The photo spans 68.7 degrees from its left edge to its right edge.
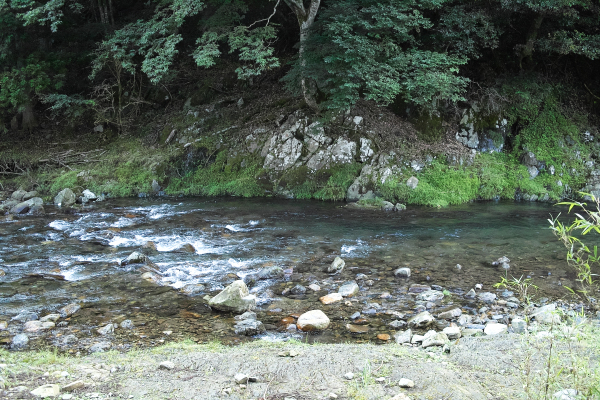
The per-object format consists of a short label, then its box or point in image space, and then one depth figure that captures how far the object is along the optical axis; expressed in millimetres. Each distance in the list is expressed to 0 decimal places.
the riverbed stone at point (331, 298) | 5855
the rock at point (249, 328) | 4969
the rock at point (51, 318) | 5282
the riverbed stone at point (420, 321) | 5039
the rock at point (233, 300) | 5543
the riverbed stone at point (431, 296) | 5875
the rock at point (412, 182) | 11969
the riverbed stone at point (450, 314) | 5274
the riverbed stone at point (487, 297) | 5781
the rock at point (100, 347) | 4492
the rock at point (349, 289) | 6070
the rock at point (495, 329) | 4523
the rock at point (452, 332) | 4633
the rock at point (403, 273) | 6793
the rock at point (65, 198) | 12359
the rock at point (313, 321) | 5055
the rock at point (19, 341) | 4617
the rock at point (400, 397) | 2935
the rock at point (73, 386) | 3165
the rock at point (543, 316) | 4531
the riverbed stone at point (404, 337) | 4565
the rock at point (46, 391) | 3040
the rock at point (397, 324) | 5098
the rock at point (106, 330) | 4955
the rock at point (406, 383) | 3170
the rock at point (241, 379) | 3301
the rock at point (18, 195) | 12516
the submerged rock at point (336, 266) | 7023
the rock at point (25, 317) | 5285
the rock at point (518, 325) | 4477
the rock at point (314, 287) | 6299
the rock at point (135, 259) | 7379
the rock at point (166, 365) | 3646
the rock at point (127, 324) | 5129
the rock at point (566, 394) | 2534
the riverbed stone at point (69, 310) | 5461
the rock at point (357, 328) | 5020
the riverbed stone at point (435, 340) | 4293
